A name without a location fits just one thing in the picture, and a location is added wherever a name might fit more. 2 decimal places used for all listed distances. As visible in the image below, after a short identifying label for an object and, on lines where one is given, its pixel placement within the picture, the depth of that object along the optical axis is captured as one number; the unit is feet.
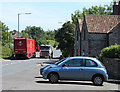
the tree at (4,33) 306.35
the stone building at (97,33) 115.24
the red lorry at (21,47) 152.82
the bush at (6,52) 178.06
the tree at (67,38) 170.30
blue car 45.68
